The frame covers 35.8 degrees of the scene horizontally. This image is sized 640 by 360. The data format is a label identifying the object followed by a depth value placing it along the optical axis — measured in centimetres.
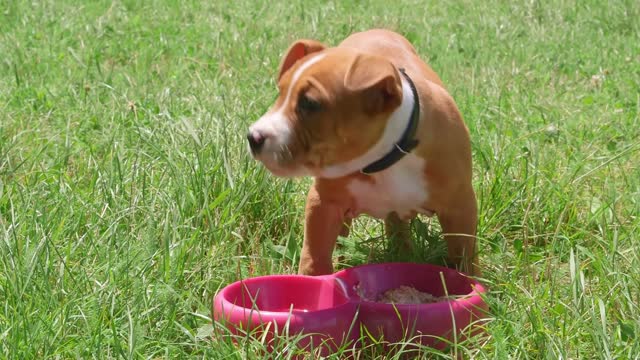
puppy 268
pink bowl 260
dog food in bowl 296
